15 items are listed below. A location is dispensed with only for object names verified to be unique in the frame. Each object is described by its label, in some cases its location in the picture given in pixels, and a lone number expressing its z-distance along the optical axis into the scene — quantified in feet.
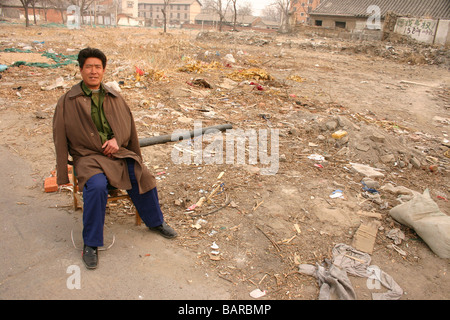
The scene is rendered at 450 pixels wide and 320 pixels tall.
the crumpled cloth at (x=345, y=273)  7.30
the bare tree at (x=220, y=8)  105.85
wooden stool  8.82
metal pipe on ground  13.77
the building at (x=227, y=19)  193.26
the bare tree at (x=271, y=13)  273.01
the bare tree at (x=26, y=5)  79.28
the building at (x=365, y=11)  83.76
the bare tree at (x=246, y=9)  213.62
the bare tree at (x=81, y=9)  116.90
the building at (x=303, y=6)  212.23
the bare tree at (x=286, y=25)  87.20
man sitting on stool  7.53
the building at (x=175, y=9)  255.91
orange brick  10.65
